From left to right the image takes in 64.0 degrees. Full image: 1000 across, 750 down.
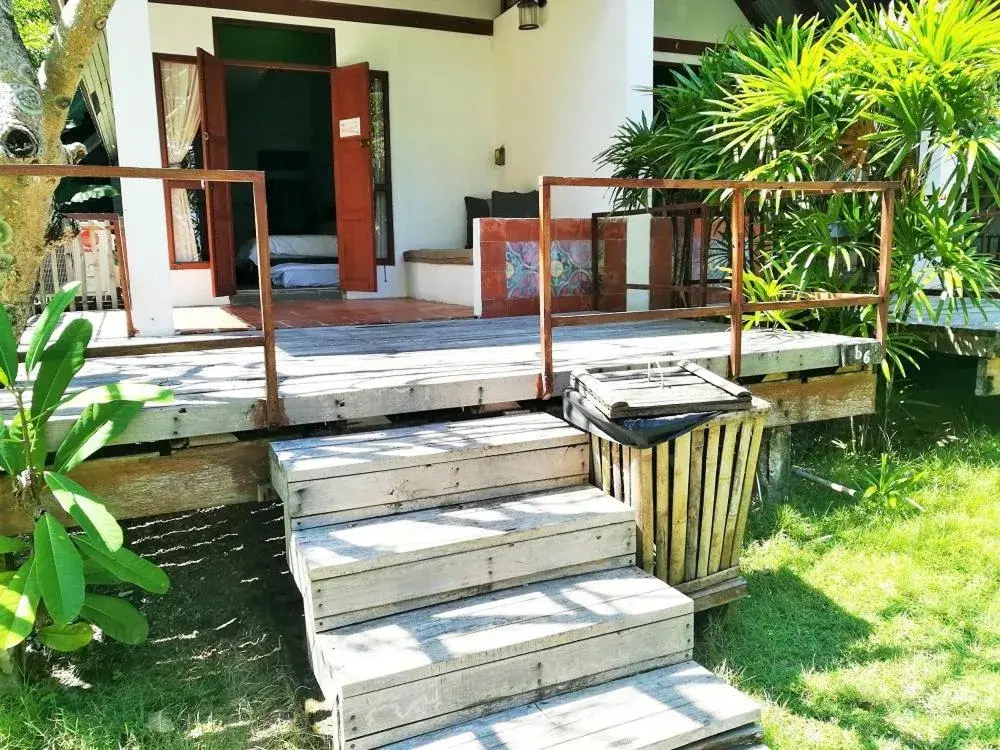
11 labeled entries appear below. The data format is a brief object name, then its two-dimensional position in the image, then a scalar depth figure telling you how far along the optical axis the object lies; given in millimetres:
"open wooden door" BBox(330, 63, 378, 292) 6762
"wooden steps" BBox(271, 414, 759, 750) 1974
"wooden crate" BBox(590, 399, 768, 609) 2580
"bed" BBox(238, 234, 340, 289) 7723
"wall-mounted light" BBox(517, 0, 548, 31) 6496
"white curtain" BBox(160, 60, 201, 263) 6391
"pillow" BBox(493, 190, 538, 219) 6910
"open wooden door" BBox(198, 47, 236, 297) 6238
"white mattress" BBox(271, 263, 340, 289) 7586
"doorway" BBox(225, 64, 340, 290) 10430
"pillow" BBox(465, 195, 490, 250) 7430
